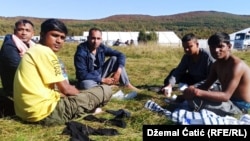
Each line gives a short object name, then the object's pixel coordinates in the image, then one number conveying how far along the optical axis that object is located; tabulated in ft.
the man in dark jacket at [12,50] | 11.25
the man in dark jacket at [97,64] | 13.85
